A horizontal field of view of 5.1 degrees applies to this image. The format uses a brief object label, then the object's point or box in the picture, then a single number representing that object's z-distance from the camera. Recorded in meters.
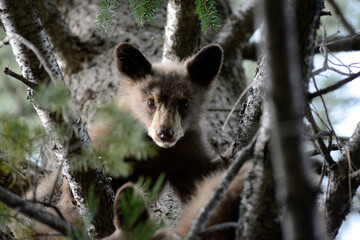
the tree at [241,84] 4.79
